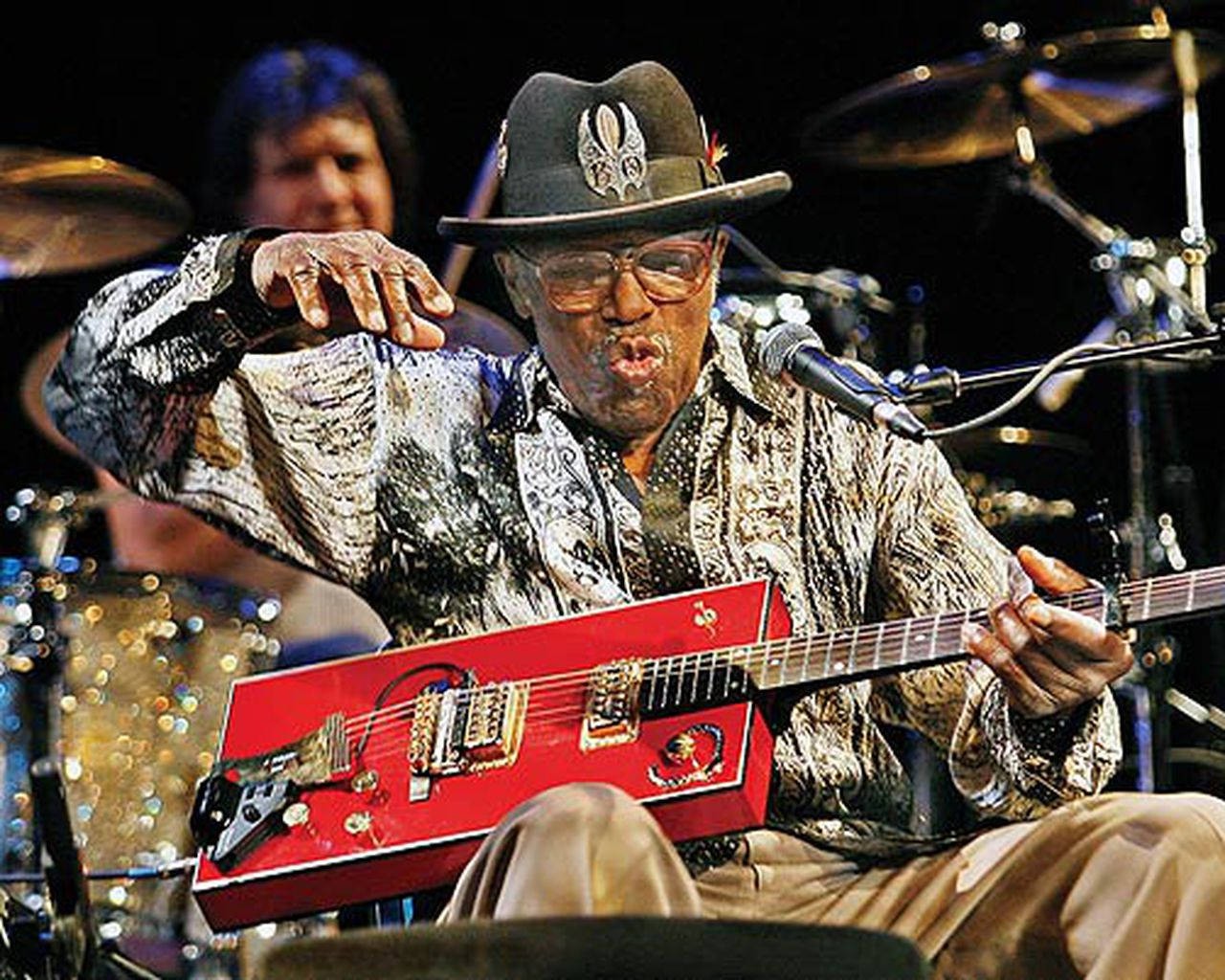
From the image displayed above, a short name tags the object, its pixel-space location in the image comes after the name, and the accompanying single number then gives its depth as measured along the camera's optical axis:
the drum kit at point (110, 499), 9.85
